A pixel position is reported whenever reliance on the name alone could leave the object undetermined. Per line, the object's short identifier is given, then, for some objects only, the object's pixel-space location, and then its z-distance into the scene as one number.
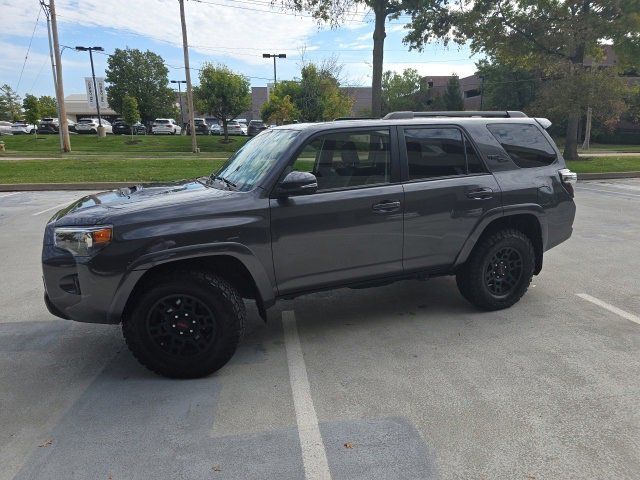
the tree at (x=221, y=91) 33.16
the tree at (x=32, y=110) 42.38
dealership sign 37.97
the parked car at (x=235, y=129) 43.25
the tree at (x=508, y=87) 44.78
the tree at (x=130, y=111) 38.59
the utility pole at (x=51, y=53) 24.58
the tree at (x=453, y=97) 52.44
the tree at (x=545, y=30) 18.31
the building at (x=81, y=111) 76.00
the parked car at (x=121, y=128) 46.15
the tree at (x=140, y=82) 56.84
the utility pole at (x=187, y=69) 25.77
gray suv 3.20
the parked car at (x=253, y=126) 39.81
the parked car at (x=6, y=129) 48.03
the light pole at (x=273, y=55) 46.31
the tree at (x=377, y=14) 21.05
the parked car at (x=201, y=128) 46.50
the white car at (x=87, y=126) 42.78
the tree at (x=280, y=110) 30.19
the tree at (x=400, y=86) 66.53
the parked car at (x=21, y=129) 48.97
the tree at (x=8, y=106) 63.53
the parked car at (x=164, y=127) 44.25
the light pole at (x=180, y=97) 69.41
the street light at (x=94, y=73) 37.47
